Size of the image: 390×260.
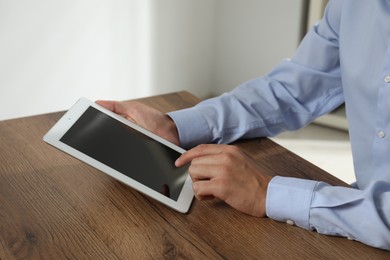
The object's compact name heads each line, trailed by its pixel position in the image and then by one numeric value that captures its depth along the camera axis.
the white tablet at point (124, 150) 0.98
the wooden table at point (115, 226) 0.89
